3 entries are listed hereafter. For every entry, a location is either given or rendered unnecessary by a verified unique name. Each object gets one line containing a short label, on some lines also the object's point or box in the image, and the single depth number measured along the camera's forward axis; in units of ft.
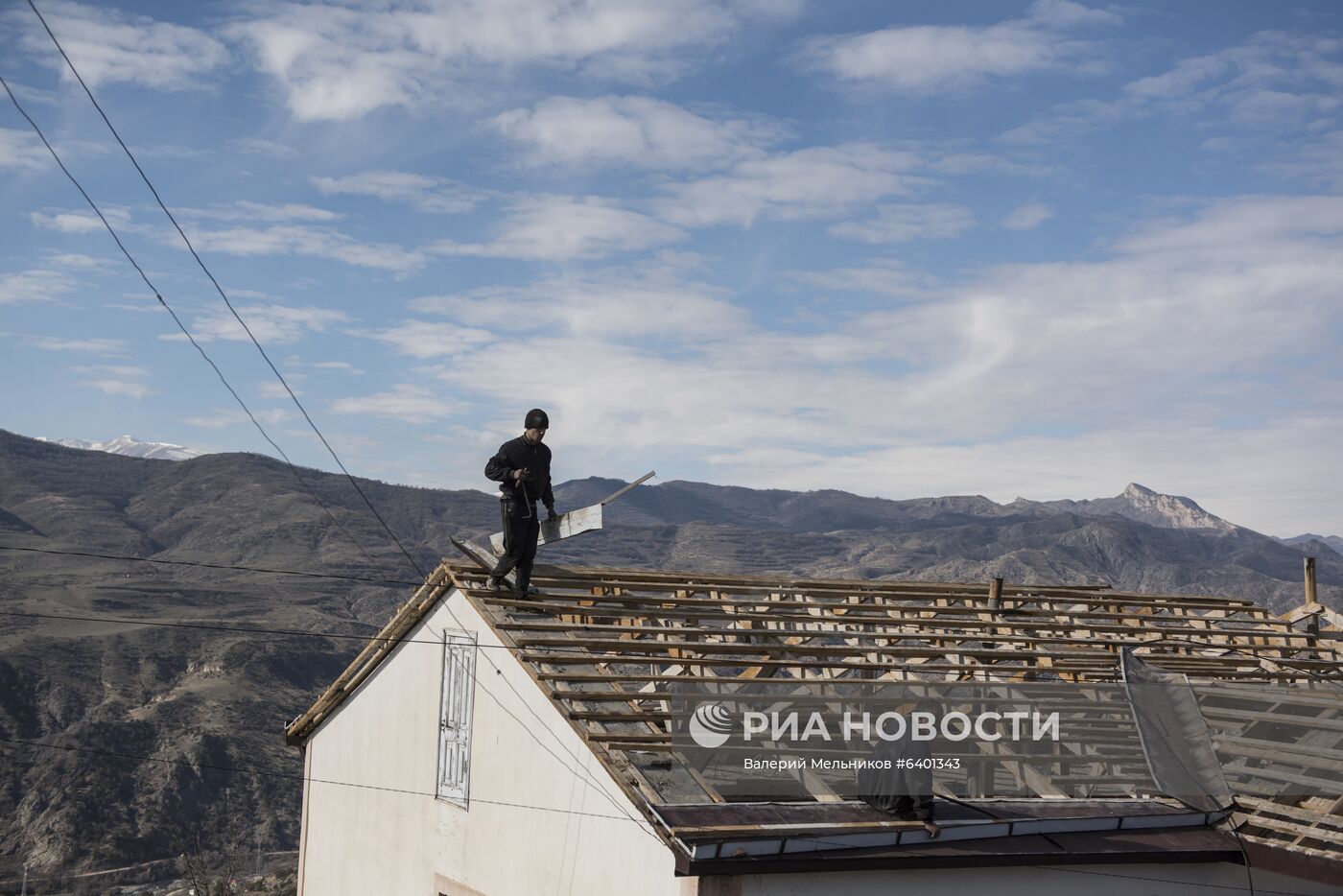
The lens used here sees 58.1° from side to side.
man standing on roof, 44.52
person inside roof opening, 37.83
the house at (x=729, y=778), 37.37
